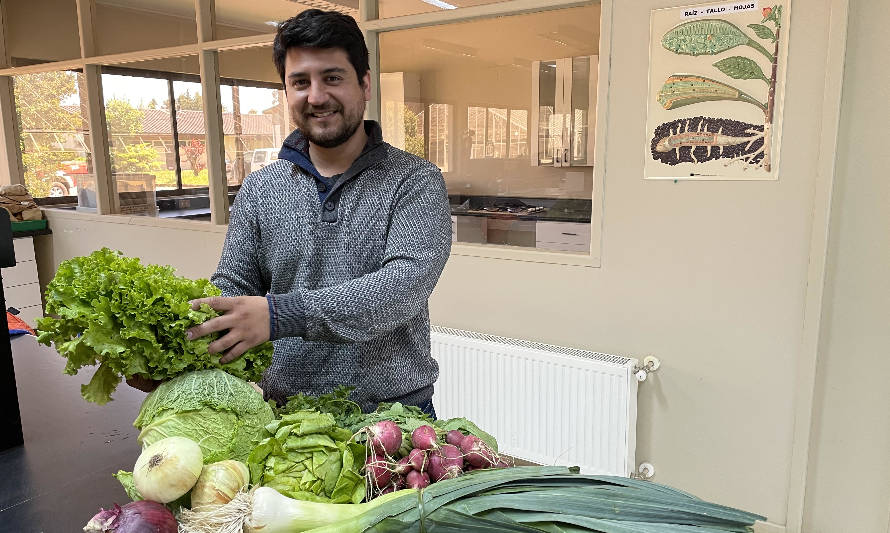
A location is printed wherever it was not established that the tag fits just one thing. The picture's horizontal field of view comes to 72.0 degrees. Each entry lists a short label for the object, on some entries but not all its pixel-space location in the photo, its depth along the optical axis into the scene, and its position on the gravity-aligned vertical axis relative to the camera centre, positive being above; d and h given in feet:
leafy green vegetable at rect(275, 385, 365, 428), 3.97 -1.56
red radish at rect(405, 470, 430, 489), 3.30 -1.64
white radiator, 8.56 -3.31
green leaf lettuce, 3.61 -0.86
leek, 2.84 -1.59
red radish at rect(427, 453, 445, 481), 3.35 -1.60
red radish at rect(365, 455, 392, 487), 3.31 -1.60
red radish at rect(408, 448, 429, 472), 3.37 -1.57
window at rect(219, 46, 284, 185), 13.21 +1.20
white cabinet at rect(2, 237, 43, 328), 15.58 -2.79
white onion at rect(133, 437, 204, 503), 2.98 -1.45
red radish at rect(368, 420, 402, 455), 3.43 -1.48
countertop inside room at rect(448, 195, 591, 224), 9.84 -0.65
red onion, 2.82 -1.60
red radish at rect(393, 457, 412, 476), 3.34 -1.58
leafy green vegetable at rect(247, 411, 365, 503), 3.21 -1.55
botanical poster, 7.52 +1.04
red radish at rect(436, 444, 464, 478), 3.36 -1.57
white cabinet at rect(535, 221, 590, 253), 9.45 -1.01
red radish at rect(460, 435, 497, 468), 3.52 -1.60
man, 4.45 -0.39
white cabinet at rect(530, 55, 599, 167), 11.68 +1.24
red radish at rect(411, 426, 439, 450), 3.44 -1.49
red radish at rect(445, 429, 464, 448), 3.60 -1.54
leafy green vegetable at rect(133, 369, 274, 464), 3.51 -1.41
